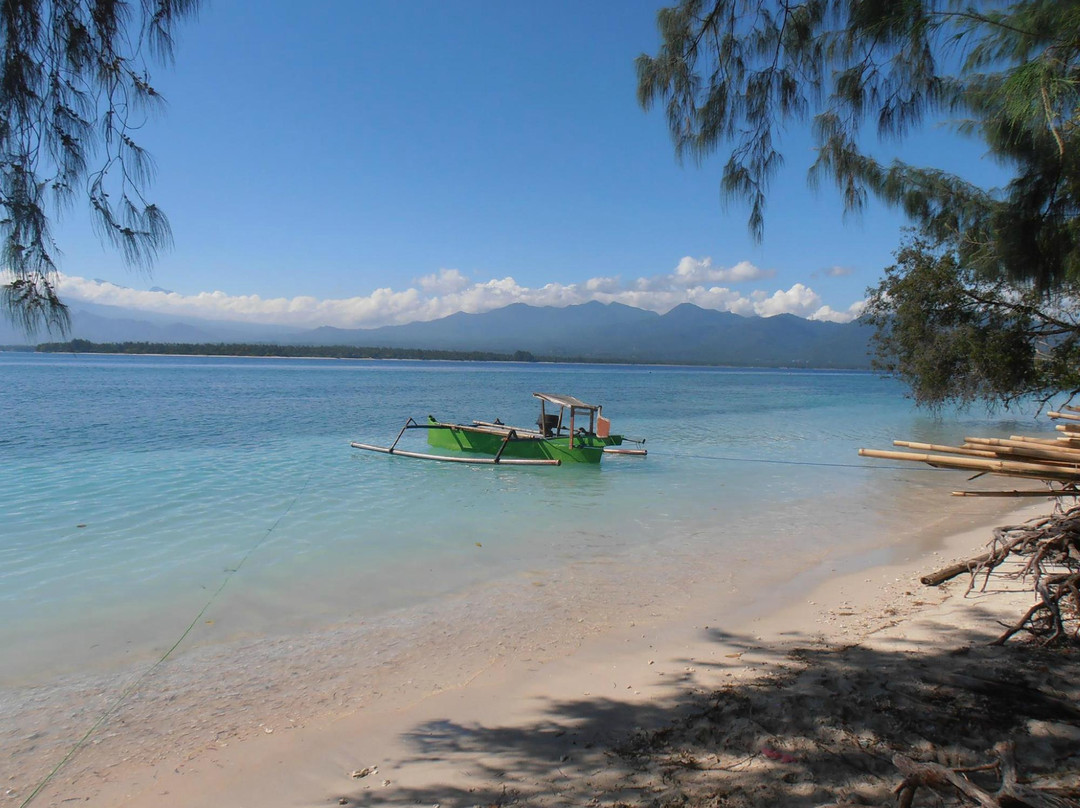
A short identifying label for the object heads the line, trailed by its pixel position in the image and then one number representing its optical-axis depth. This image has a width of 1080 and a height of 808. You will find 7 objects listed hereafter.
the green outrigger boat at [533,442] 15.35
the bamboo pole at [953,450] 3.32
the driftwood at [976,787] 2.11
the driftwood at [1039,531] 3.15
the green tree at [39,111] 3.11
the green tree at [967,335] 9.06
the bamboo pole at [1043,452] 3.16
